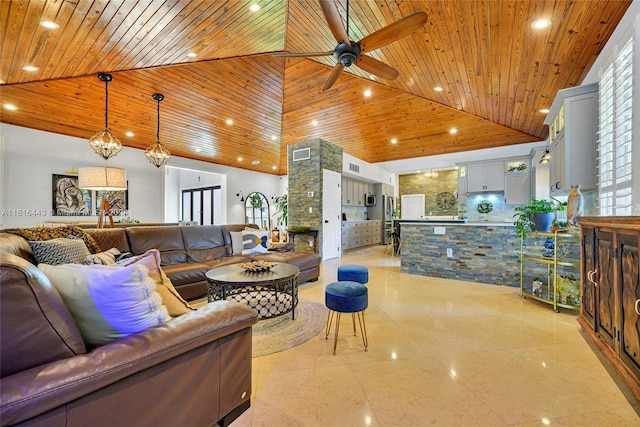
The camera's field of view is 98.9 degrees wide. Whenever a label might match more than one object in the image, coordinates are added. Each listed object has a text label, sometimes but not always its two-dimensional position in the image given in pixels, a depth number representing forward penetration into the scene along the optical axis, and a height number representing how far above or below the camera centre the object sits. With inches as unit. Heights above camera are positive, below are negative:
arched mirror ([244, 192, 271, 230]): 385.1 +9.2
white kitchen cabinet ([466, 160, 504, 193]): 277.1 +41.3
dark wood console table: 61.4 -19.5
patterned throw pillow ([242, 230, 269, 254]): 173.9 -16.4
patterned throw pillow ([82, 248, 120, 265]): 77.0 -13.1
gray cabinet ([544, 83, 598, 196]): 111.1 +33.4
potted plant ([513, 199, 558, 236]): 128.3 -0.8
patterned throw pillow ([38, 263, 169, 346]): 42.2 -12.7
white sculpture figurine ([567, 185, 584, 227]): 108.3 +4.7
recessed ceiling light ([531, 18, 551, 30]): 93.9 +67.2
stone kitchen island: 160.6 -22.1
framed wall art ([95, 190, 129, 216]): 238.4 +14.2
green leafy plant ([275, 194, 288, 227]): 330.3 +10.3
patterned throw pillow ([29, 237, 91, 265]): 81.7 -11.0
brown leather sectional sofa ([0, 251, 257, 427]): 31.7 -20.6
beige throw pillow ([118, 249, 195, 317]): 62.9 -16.7
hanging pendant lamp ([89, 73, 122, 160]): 151.6 +41.0
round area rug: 91.5 -43.1
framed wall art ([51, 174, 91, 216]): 214.7 +15.4
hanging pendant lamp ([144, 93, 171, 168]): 179.9 +41.9
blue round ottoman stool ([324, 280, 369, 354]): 85.8 -26.2
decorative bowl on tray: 110.8 -21.0
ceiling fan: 85.3 +62.2
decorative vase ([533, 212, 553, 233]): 128.0 -1.7
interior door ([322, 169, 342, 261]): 248.7 +2.1
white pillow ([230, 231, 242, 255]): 173.9 -17.1
